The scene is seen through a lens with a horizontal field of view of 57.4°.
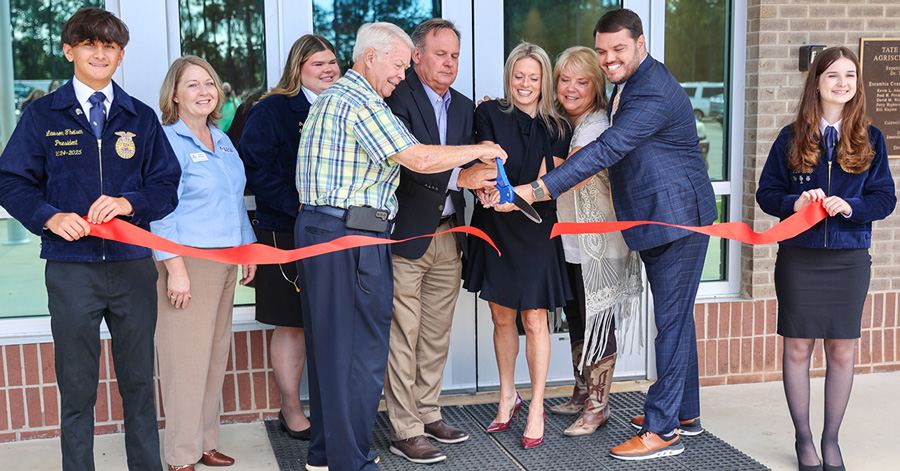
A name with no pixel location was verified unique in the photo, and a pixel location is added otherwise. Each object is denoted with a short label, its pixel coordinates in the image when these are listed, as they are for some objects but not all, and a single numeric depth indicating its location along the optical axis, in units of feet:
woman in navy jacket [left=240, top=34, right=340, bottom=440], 12.88
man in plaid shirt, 10.89
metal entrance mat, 12.58
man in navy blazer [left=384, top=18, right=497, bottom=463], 12.51
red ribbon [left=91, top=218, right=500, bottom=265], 10.21
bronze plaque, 16.31
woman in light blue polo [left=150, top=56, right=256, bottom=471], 11.76
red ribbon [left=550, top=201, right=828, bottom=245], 11.82
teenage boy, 10.00
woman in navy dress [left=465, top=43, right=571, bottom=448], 12.98
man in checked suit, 12.45
